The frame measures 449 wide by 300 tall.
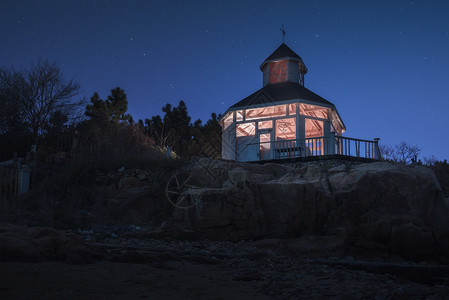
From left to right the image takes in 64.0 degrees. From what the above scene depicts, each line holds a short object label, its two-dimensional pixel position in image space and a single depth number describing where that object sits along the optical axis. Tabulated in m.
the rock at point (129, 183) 12.51
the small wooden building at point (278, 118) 17.20
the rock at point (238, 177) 9.92
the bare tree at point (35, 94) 18.64
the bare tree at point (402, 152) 22.35
